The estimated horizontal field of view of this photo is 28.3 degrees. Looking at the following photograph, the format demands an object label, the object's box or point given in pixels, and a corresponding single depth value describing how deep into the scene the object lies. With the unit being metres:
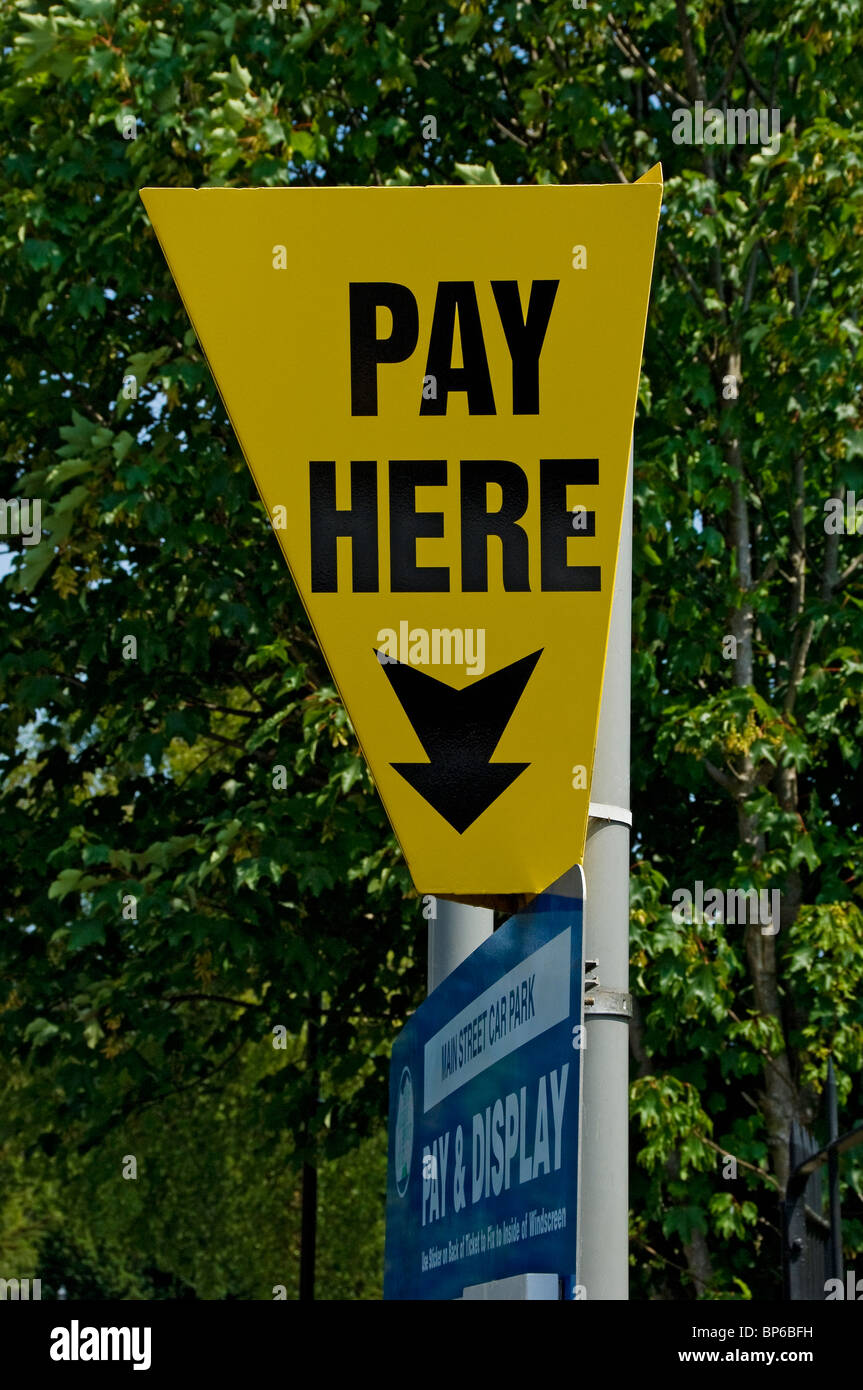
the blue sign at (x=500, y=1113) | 2.32
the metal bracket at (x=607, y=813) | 2.99
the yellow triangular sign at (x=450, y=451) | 2.68
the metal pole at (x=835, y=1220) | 4.15
